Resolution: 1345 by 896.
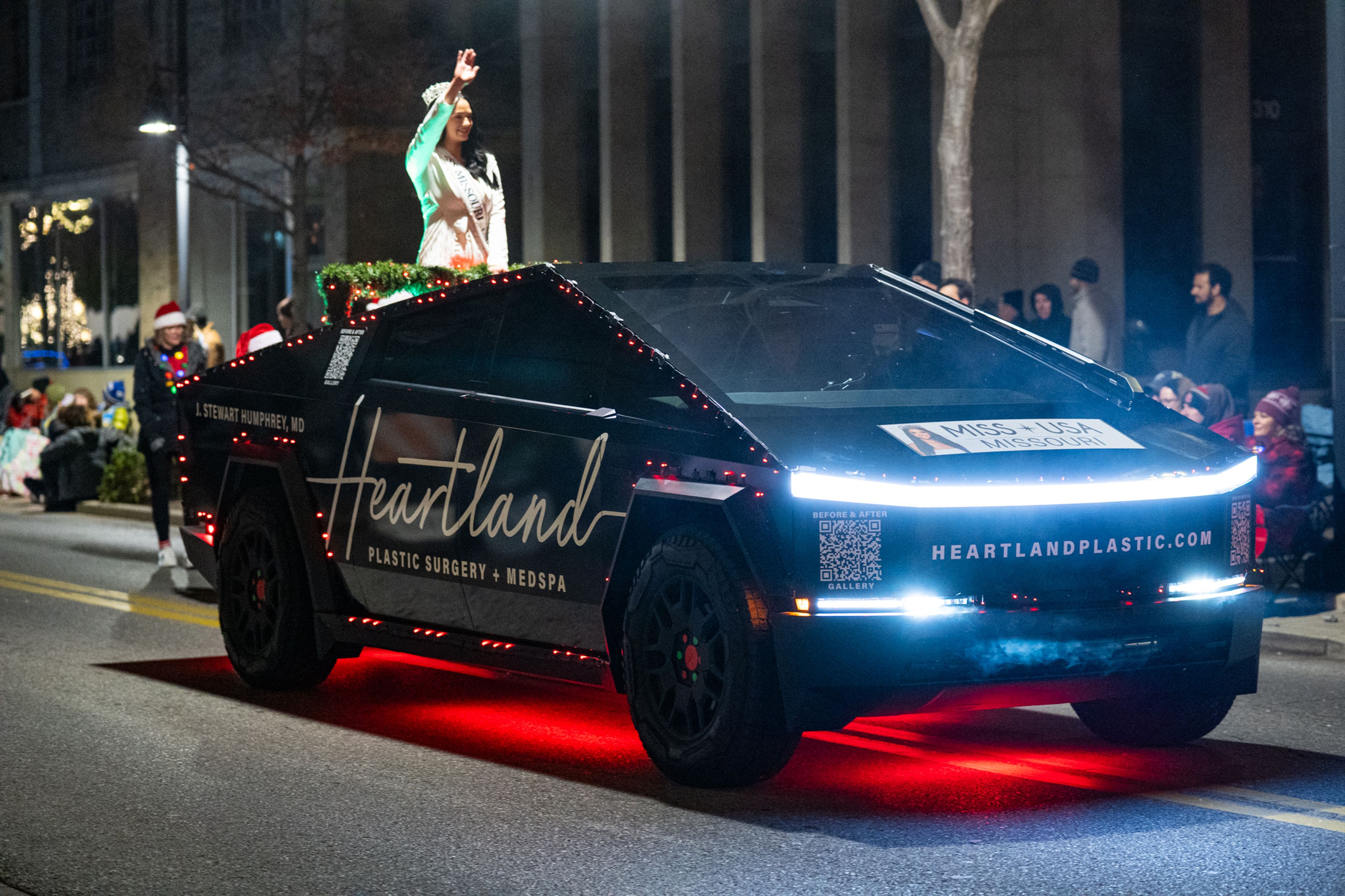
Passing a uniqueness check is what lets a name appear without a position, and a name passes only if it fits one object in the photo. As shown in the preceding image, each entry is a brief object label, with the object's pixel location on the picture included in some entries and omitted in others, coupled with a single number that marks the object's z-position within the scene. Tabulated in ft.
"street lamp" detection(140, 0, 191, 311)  72.49
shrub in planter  66.08
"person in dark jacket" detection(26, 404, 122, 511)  67.62
